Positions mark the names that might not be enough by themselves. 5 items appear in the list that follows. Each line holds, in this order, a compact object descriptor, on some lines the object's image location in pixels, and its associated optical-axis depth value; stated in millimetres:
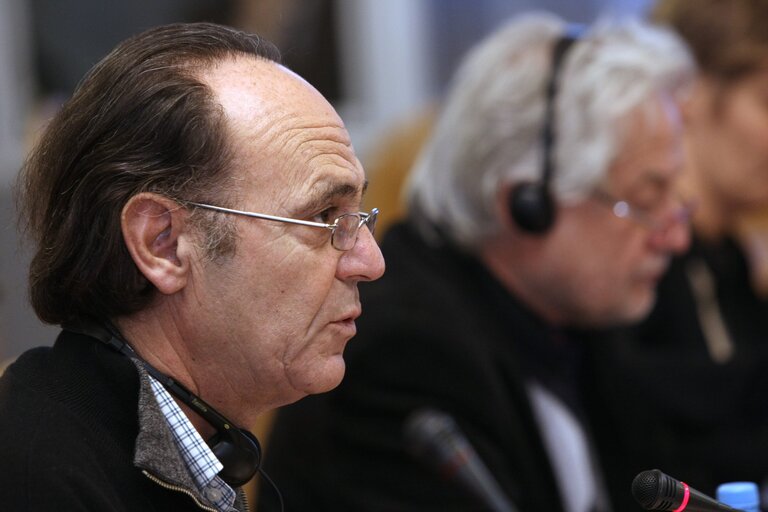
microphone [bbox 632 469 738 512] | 2569
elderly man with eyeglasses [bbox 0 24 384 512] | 2634
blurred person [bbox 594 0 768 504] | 3303
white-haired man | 3083
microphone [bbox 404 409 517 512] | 2909
